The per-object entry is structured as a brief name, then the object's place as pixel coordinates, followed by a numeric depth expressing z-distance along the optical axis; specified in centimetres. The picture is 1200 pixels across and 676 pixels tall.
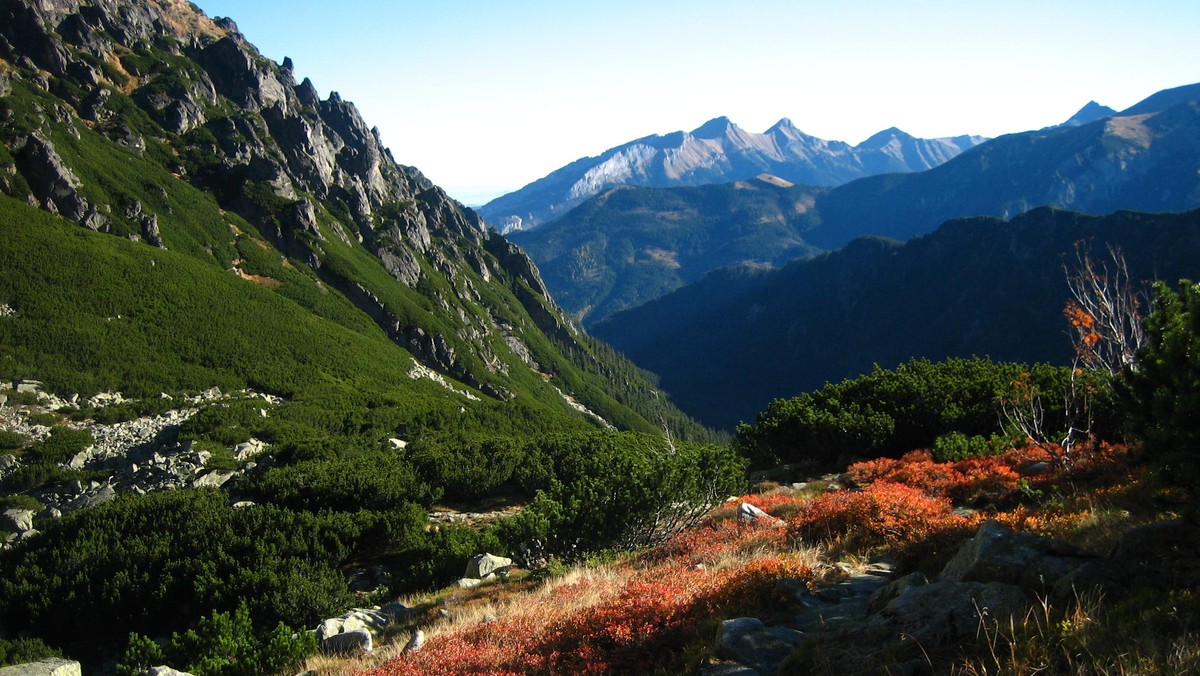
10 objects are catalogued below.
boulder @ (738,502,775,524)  1466
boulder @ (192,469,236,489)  4008
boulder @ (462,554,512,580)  1672
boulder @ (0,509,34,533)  3669
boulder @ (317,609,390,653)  1093
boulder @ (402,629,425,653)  945
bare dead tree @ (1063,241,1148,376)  1447
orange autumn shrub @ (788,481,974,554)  998
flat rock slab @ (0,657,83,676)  1000
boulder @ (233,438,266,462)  5191
